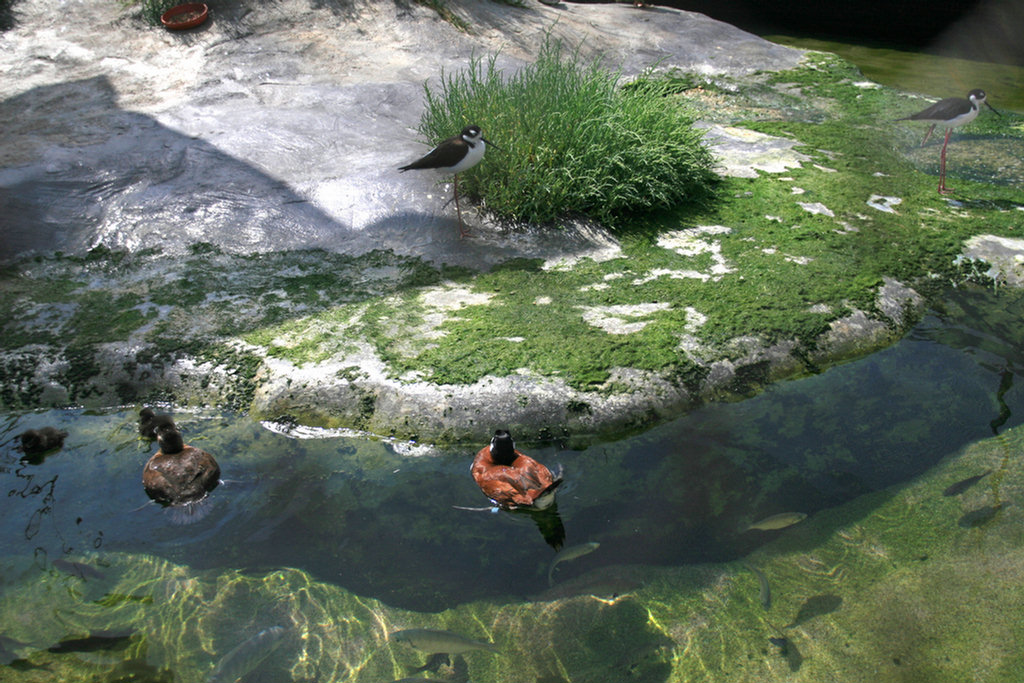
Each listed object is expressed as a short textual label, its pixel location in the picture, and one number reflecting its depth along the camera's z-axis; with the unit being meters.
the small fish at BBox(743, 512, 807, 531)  3.47
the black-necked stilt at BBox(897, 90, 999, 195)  6.81
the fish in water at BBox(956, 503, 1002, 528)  3.47
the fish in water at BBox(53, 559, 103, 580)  3.31
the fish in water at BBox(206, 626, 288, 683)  2.88
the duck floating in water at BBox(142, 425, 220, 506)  3.57
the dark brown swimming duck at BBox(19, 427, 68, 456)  3.92
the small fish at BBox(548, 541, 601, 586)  3.30
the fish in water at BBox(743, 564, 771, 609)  3.10
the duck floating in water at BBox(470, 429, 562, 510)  3.44
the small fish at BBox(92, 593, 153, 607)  3.18
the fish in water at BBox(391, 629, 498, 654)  2.95
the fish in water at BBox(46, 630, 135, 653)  2.98
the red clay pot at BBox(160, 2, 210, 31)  8.76
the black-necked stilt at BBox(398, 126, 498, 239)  5.44
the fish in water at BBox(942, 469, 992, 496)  3.66
